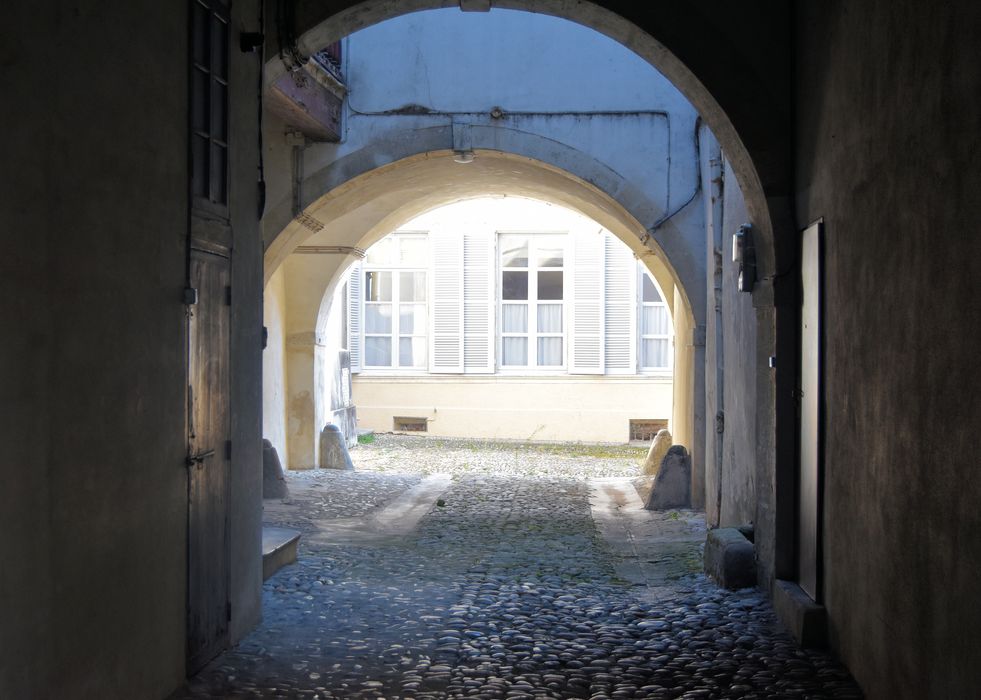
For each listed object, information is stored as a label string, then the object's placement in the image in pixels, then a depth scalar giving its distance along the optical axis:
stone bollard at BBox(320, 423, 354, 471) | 13.84
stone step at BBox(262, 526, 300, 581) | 6.52
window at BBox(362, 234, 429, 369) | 20.80
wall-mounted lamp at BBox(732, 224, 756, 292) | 5.96
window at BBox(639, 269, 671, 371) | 19.59
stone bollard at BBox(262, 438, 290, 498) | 11.08
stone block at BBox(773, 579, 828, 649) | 4.73
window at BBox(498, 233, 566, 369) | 20.22
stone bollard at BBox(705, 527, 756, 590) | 6.03
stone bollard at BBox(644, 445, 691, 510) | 10.48
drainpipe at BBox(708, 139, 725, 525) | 8.46
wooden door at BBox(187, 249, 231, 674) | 4.42
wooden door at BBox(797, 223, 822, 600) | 4.93
